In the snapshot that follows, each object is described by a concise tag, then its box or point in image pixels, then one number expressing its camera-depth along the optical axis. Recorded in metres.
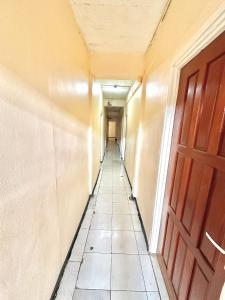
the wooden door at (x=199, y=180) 0.83
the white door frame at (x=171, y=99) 0.85
